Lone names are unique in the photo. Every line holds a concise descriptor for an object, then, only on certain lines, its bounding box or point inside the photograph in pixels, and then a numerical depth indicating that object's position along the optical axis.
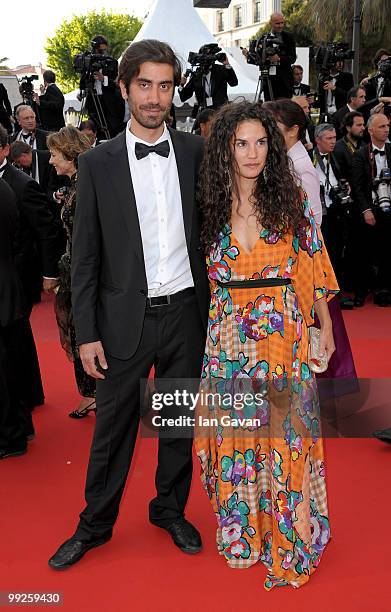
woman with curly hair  2.45
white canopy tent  15.59
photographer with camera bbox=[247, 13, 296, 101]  8.16
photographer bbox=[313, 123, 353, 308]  6.33
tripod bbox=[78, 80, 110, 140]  8.97
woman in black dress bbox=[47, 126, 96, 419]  3.75
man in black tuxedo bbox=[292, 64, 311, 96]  9.10
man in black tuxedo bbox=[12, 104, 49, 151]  7.54
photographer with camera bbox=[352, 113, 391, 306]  6.60
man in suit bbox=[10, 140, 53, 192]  6.99
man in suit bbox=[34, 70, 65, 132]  10.21
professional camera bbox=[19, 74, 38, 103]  9.77
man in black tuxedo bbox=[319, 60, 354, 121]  9.28
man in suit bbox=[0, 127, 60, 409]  3.94
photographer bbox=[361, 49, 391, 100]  8.54
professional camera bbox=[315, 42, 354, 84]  9.16
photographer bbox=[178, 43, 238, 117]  8.92
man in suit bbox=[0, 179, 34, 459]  3.60
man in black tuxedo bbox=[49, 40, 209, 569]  2.50
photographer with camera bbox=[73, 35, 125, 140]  8.85
